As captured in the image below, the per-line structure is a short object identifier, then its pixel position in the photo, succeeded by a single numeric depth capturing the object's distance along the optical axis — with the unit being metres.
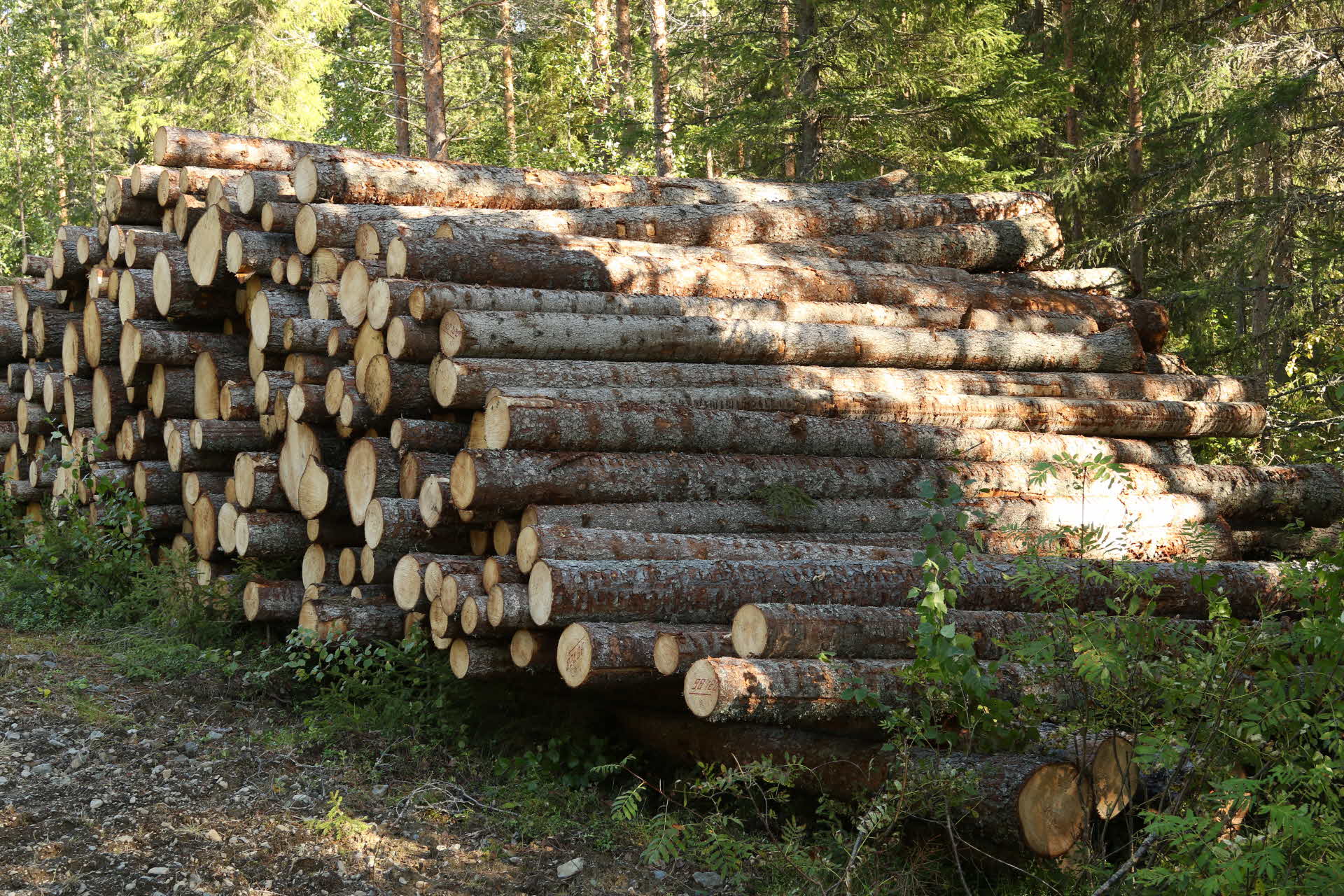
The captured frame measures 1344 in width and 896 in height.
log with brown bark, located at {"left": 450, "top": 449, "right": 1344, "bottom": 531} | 6.10
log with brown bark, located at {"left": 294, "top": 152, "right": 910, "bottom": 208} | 8.61
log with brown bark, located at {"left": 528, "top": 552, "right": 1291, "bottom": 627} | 5.52
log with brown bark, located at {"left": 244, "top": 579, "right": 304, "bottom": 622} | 7.47
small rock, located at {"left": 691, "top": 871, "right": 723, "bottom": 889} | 4.92
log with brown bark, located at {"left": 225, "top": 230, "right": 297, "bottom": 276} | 8.02
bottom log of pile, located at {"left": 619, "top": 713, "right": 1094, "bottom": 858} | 4.36
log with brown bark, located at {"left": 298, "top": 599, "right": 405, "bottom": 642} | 6.78
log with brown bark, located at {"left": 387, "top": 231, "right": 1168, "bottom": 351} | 7.37
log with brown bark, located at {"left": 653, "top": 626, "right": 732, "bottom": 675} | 5.16
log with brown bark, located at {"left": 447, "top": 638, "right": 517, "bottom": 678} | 5.99
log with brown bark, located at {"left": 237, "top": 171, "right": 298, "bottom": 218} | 8.41
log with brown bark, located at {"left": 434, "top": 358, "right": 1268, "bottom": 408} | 6.60
